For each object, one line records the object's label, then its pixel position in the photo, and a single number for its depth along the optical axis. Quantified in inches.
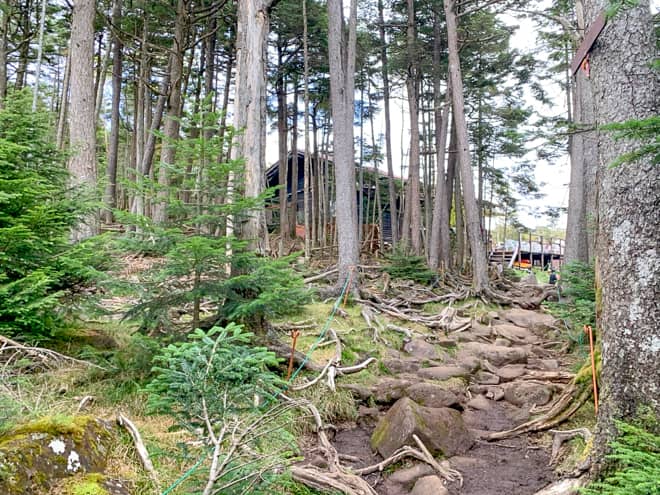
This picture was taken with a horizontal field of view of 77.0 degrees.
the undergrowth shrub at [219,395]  78.7
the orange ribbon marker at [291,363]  177.8
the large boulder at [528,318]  368.8
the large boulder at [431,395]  190.4
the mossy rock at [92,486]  72.3
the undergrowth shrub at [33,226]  128.0
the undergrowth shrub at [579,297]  194.7
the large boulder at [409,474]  139.3
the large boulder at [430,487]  127.2
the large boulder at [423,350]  269.7
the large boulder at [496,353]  274.4
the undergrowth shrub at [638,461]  69.6
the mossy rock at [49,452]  67.8
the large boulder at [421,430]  156.3
